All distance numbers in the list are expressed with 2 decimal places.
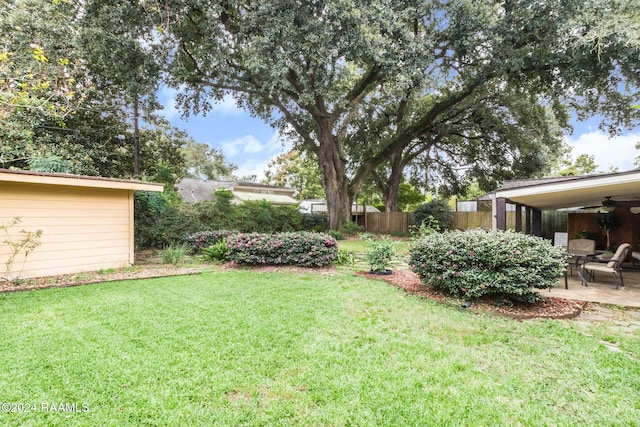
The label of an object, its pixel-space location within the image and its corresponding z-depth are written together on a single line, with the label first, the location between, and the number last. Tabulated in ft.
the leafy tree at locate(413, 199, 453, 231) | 54.65
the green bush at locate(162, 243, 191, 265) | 27.14
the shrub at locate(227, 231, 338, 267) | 25.30
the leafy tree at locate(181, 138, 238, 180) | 119.85
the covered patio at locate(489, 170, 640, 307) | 17.83
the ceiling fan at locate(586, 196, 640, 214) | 28.94
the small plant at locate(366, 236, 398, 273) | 23.53
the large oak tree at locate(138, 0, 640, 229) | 33.24
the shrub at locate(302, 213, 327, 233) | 57.57
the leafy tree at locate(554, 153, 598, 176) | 87.79
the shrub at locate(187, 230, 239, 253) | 32.19
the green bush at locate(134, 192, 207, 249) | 32.60
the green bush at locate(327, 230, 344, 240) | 48.29
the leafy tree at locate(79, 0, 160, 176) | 32.22
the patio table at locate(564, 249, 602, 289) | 21.06
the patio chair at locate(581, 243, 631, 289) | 19.38
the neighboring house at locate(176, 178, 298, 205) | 80.28
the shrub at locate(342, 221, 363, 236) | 52.75
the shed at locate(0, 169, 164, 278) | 20.30
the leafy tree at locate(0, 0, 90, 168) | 30.22
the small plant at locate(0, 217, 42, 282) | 20.04
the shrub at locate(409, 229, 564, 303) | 15.39
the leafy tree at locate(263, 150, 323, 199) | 113.19
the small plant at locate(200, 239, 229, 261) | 27.63
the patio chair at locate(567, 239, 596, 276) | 25.40
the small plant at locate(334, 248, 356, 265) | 27.27
